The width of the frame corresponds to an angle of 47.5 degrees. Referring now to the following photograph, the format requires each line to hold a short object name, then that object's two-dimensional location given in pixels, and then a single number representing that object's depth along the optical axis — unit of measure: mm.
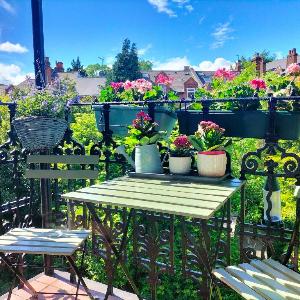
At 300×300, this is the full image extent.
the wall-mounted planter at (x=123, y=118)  2680
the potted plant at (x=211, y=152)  2125
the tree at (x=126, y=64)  25406
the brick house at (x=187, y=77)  34141
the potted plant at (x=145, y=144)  2348
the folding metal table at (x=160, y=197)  1682
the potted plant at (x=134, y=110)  2670
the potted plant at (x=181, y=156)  2279
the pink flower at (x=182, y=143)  2279
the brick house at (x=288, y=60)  27800
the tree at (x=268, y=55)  48969
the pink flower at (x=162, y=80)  3267
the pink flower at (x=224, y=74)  3248
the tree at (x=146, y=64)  60544
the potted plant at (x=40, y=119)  2412
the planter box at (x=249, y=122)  2150
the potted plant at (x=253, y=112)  2158
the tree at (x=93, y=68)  64150
